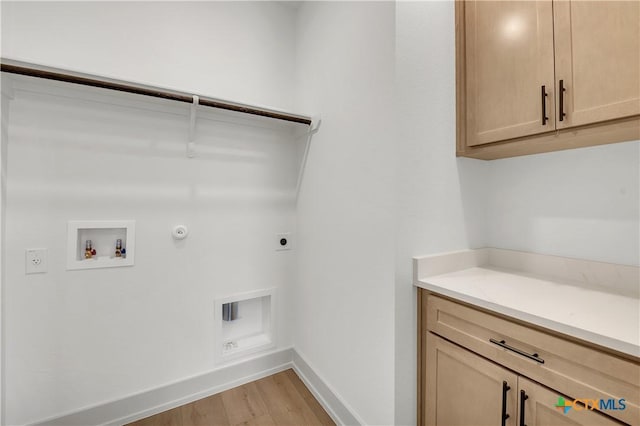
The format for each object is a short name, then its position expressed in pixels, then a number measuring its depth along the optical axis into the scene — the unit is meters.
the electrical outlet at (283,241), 1.99
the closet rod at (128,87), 1.11
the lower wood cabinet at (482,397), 0.81
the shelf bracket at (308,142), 1.72
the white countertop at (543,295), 0.74
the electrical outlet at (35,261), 1.30
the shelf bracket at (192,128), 1.43
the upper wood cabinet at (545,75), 0.89
